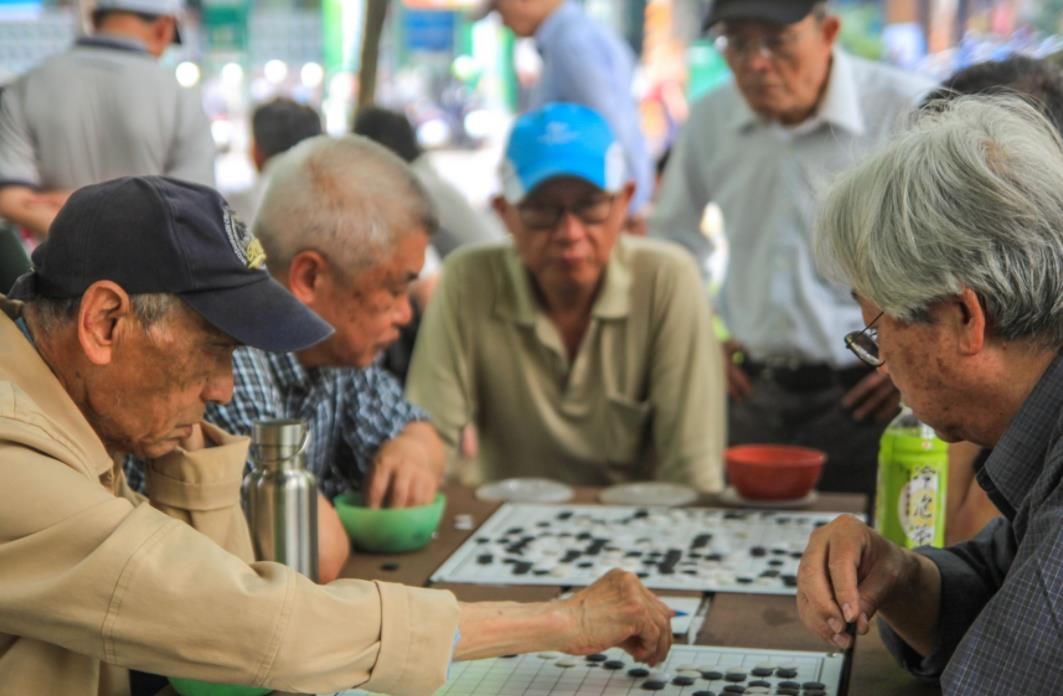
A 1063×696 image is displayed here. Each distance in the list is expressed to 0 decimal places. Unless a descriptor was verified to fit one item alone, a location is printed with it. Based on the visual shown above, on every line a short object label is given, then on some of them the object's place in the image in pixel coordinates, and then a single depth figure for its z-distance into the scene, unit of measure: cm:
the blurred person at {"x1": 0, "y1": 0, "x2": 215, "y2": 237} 388
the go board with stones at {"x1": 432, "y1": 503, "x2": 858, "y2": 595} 206
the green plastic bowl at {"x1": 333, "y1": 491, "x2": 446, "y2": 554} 220
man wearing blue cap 305
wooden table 171
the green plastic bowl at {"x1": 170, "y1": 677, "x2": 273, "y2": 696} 152
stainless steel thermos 185
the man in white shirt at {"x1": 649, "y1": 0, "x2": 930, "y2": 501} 341
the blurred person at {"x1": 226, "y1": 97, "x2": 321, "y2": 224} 462
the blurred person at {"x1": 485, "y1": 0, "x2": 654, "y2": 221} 492
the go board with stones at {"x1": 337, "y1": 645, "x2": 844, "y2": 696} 161
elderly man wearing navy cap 132
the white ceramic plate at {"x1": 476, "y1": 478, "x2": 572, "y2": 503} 262
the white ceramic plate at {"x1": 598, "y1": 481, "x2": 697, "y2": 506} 258
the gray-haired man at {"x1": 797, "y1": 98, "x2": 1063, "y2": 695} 135
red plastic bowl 248
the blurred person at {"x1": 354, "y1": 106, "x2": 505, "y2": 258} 485
